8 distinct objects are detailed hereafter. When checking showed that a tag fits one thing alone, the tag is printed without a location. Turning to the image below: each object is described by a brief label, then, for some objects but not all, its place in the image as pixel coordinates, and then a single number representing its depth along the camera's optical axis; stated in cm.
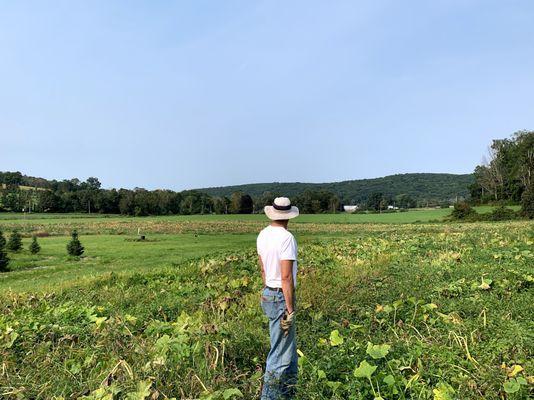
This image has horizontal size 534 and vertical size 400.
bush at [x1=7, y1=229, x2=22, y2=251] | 3011
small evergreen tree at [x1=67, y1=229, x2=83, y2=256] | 2794
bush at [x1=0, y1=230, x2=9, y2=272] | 2272
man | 406
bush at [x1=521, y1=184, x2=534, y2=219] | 5093
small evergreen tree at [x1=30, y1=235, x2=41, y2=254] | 3005
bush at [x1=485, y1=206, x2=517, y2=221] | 5328
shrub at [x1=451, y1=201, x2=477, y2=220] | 5772
